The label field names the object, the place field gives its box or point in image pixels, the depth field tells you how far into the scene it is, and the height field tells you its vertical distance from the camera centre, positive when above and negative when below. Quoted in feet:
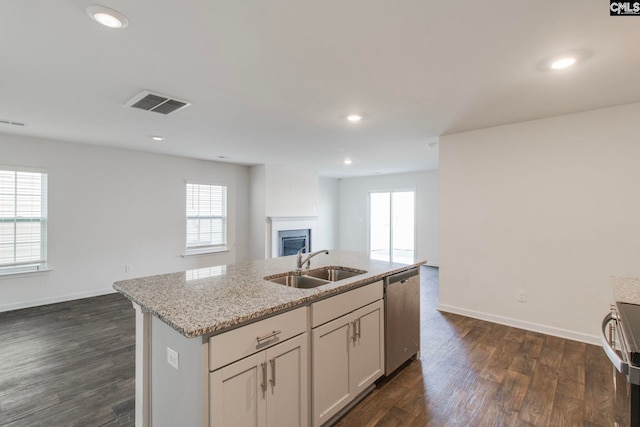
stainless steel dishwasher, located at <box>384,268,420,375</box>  8.00 -2.93
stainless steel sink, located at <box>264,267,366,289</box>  7.83 -1.72
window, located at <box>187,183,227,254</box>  19.83 -0.30
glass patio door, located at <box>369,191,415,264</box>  26.30 -0.73
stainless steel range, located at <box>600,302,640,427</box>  3.13 -1.57
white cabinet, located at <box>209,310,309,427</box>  4.44 -2.81
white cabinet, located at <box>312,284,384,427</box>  6.05 -3.12
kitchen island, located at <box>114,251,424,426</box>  4.38 -2.19
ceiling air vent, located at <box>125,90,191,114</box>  8.75 +3.45
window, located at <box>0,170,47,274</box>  13.56 -0.38
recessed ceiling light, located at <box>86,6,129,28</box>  4.98 +3.41
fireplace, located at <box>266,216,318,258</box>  21.57 -1.54
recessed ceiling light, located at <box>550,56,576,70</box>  6.64 +3.47
